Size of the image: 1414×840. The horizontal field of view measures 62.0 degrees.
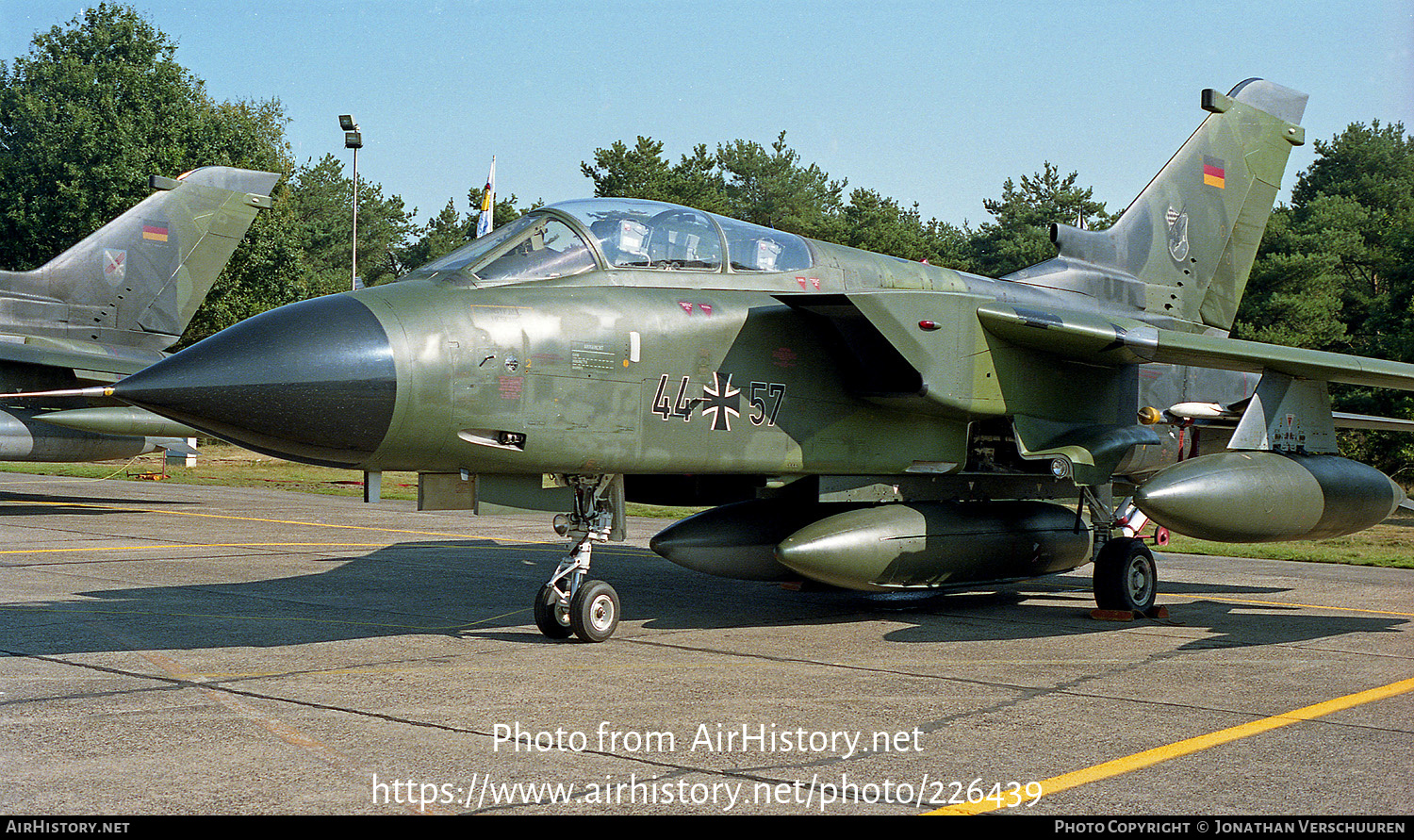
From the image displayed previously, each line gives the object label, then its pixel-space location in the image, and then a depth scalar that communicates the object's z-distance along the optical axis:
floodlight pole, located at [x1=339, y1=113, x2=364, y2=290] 33.69
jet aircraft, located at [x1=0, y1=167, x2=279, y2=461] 17.78
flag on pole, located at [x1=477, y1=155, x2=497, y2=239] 18.33
